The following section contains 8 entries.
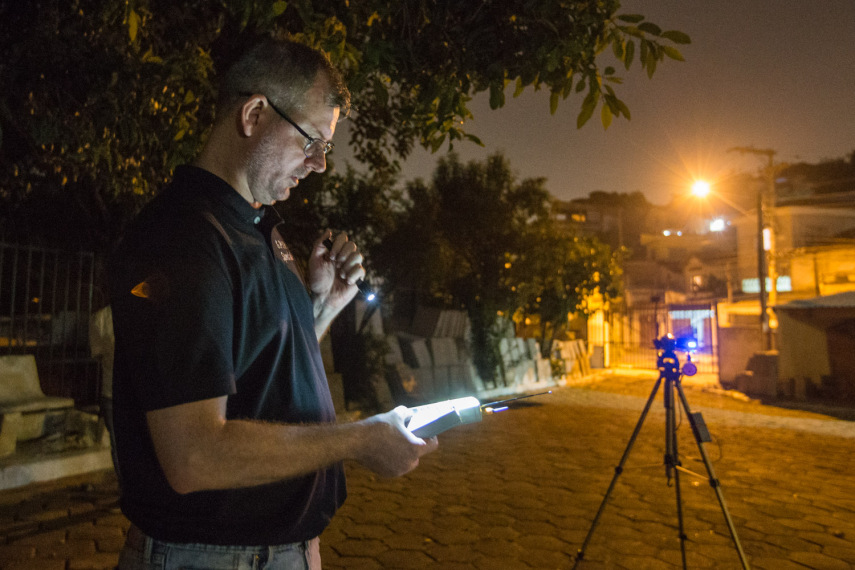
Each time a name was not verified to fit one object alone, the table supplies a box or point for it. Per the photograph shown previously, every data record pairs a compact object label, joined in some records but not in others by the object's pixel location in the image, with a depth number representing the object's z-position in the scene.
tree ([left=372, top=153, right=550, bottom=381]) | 15.24
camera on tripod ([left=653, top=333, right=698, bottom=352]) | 4.11
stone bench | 6.19
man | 1.13
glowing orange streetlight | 20.55
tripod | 3.83
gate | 20.50
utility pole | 17.86
